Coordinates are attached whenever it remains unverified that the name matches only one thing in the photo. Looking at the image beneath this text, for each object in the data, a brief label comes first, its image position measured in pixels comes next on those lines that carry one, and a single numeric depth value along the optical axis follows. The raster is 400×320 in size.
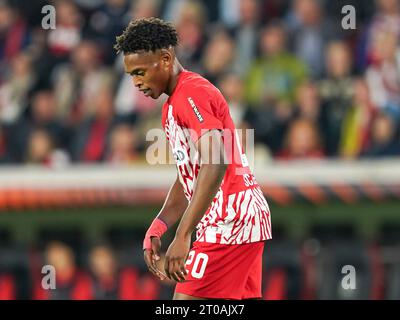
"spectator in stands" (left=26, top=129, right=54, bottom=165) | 12.05
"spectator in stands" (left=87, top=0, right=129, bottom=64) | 13.06
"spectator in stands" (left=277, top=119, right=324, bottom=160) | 11.51
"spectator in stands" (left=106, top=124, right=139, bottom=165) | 11.84
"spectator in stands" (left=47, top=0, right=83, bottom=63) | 13.09
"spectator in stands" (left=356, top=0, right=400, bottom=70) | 12.20
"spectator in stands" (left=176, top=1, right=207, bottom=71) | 12.32
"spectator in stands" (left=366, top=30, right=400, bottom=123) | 11.69
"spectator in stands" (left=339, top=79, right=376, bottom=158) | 11.54
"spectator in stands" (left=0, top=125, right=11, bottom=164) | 12.05
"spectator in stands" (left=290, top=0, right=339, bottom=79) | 12.32
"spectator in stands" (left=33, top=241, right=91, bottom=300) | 11.38
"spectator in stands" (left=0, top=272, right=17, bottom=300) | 11.67
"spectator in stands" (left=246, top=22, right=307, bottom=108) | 11.98
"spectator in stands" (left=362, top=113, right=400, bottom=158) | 11.42
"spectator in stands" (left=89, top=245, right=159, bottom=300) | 11.34
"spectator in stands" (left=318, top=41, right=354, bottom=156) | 11.62
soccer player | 5.54
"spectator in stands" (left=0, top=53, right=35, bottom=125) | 12.64
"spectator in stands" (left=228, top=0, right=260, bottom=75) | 12.41
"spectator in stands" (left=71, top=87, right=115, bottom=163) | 11.99
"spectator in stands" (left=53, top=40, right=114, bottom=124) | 12.48
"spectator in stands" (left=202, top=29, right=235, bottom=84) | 12.14
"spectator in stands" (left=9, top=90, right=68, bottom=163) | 12.10
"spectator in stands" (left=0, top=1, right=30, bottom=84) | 13.48
